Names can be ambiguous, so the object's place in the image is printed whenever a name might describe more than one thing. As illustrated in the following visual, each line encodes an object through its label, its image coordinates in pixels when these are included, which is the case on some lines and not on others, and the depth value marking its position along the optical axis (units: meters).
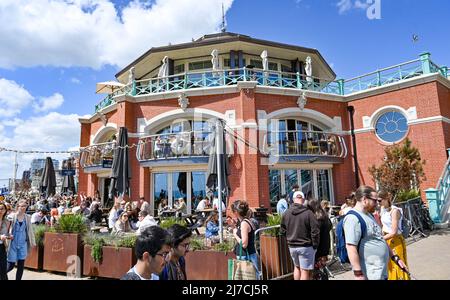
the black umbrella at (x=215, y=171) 9.17
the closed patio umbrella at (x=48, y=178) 16.41
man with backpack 3.34
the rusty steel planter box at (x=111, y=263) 6.61
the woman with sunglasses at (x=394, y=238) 4.40
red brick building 14.61
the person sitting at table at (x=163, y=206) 13.52
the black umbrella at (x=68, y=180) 20.89
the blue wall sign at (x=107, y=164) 16.52
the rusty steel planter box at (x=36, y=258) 7.89
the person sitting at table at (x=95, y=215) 12.29
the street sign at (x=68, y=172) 20.49
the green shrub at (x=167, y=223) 6.66
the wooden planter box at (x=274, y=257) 5.93
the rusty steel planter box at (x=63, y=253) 7.28
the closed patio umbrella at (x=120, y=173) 11.48
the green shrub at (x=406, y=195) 11.19
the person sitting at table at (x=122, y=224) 9.41
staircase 11.58
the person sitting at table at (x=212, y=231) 6.51
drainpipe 16.55
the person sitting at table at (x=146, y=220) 7.28
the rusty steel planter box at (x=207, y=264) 5.92
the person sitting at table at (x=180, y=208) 12.73
